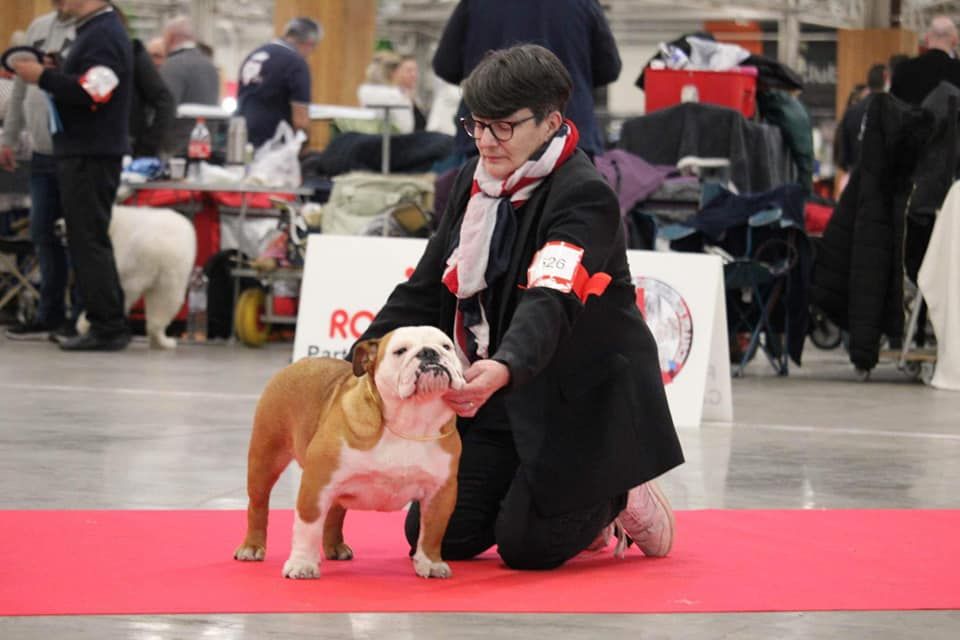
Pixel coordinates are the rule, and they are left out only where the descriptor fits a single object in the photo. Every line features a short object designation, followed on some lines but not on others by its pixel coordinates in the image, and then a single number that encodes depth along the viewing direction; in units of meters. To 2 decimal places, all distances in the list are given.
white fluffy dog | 13.41
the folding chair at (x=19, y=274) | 14.85
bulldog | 4.42
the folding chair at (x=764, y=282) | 12.59
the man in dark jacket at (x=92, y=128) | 12.35
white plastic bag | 14.81
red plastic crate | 14.43
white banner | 9.63
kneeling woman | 4.92
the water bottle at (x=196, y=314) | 14.81
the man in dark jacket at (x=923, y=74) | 13.30
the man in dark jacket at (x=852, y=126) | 17.63
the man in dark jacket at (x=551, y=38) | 10.14
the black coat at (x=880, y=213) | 12.28
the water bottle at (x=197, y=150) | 14.37
